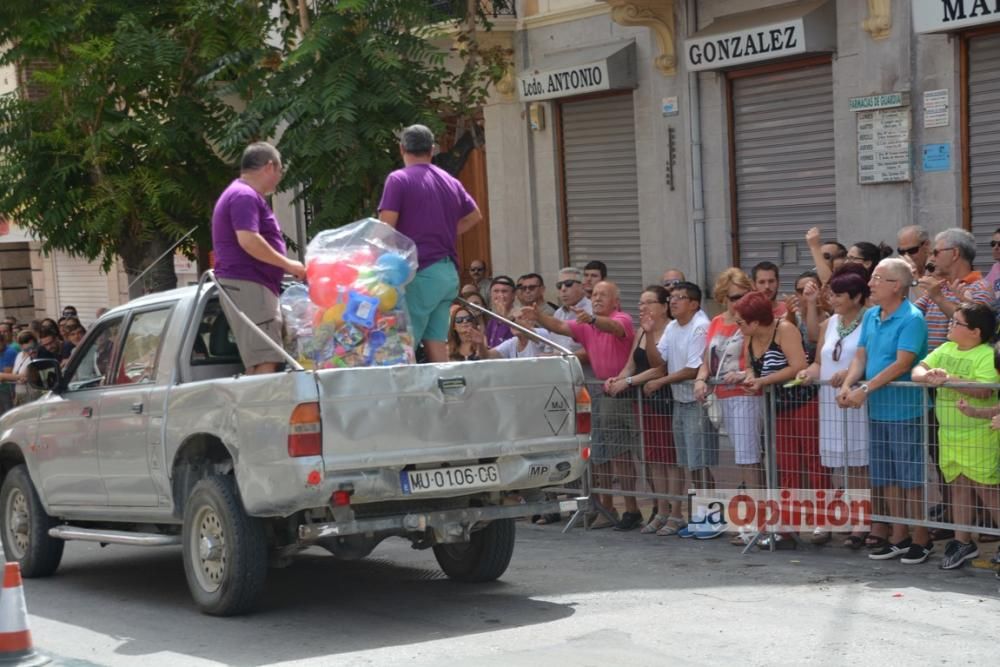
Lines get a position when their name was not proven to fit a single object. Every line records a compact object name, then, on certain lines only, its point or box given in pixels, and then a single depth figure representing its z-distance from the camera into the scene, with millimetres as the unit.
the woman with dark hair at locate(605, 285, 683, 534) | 11086
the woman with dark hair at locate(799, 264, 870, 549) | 9820
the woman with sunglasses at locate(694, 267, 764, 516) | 10414
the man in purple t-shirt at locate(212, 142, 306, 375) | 8617
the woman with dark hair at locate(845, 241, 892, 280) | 11047
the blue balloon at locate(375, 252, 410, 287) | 8555
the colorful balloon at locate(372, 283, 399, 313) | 8469
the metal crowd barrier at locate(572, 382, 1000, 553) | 9242
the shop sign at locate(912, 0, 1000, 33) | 12630
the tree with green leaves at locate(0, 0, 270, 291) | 17344
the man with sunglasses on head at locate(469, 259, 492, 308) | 17656
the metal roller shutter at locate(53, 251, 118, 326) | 31172
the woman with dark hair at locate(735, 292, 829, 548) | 10109
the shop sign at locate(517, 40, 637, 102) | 17000
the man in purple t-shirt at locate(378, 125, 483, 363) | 9148
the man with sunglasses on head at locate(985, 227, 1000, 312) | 10488
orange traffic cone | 6808
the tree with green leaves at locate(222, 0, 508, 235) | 13883
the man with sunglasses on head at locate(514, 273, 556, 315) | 13078
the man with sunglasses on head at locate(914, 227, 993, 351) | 10203
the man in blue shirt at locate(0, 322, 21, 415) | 20608
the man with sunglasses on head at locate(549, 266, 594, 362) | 12586
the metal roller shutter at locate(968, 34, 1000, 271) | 13367
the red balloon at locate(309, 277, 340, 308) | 8430
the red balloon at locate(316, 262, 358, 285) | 8469
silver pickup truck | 8008
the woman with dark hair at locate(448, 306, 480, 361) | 12109
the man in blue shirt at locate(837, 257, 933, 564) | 9523
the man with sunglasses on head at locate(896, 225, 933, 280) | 11445
